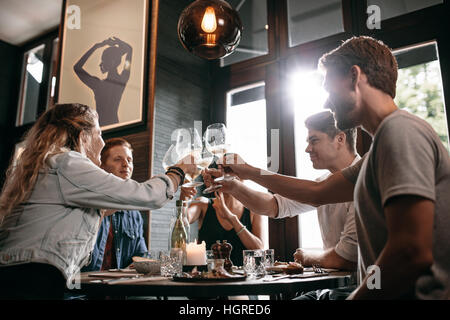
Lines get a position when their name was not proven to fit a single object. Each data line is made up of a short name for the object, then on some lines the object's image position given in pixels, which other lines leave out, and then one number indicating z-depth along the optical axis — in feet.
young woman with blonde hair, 3.89
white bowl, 4.66
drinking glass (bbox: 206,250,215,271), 4.52
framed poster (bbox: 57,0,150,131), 11.14
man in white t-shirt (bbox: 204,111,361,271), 6.35
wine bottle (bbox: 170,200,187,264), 5.32
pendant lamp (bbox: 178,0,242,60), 5.29
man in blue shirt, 7.23
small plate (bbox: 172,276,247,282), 3.68
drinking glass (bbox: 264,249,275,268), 5.00
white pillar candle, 4.70
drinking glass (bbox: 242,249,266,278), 4.59
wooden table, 3.32
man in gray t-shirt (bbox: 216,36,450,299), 2.64
